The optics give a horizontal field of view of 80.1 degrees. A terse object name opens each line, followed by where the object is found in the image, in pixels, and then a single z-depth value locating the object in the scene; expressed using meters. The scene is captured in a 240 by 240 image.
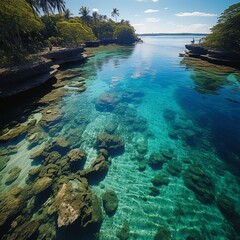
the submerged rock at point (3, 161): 7.50
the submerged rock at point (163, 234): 4.75
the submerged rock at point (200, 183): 6.01
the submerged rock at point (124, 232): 4.82
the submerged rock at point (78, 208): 4.75
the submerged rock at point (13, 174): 6.76
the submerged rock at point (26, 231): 4.64
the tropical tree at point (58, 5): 53.53
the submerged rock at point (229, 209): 5.16
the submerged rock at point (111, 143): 8.64
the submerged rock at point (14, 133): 9.54
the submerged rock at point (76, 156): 7.38
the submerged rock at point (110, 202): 5.54
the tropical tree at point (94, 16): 85.81
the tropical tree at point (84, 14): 75.93
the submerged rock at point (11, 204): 5.04
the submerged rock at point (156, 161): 7.63
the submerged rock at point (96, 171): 6.92
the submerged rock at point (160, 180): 6.64
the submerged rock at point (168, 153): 8.18
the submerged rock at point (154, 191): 6.20
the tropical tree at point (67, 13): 64.00
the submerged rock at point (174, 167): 7.20
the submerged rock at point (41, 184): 6.05
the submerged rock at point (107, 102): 13.90
